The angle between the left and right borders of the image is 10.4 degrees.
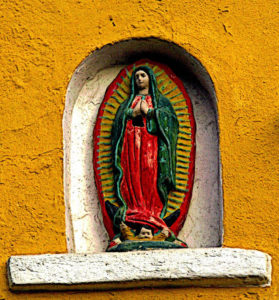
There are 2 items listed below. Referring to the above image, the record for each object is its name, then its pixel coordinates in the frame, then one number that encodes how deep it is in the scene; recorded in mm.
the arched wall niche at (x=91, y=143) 8150
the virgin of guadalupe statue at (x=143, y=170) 7989
